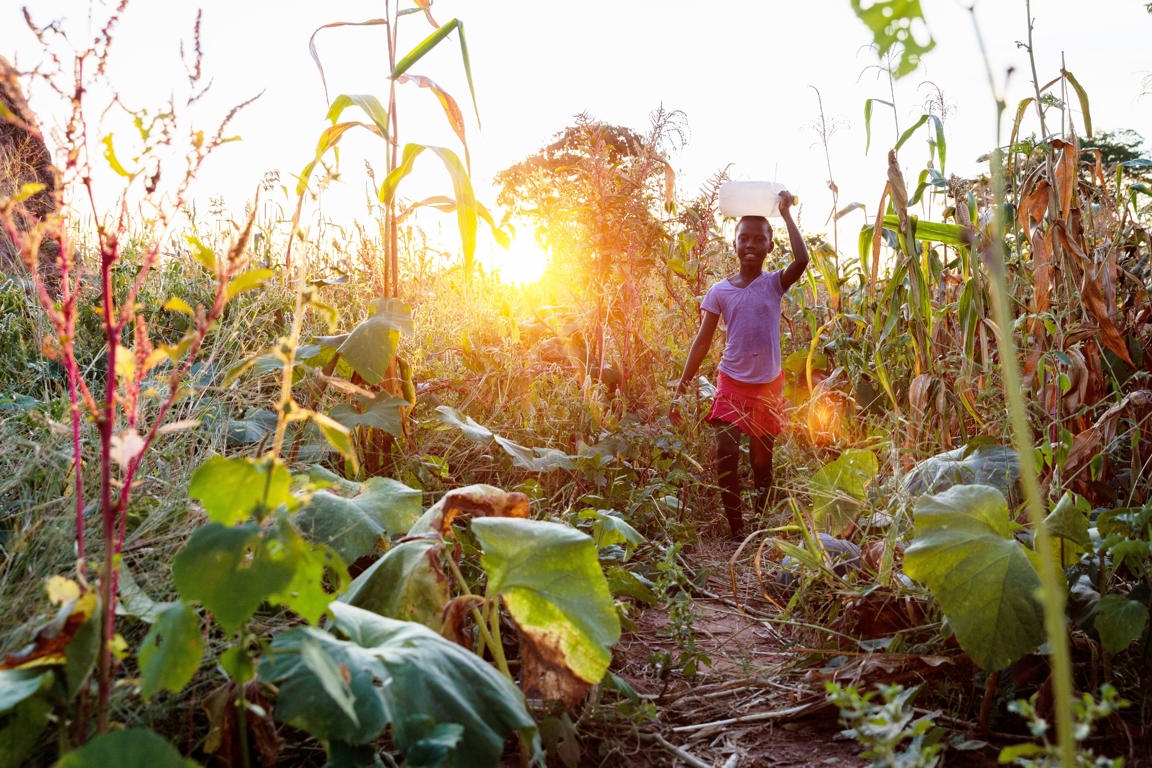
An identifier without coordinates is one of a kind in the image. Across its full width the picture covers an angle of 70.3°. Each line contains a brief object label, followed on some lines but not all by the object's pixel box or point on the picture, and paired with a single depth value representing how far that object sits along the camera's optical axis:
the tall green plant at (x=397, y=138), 1.98
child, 3.57
